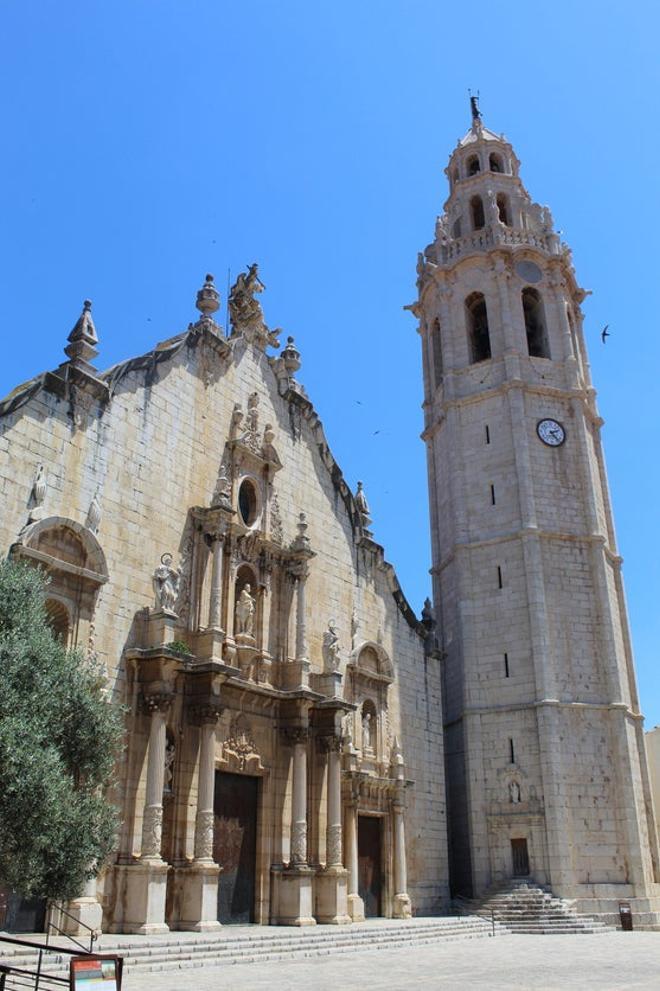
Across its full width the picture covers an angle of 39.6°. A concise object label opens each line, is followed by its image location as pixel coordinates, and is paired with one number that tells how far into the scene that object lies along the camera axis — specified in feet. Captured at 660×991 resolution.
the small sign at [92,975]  26.61
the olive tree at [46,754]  36.37
